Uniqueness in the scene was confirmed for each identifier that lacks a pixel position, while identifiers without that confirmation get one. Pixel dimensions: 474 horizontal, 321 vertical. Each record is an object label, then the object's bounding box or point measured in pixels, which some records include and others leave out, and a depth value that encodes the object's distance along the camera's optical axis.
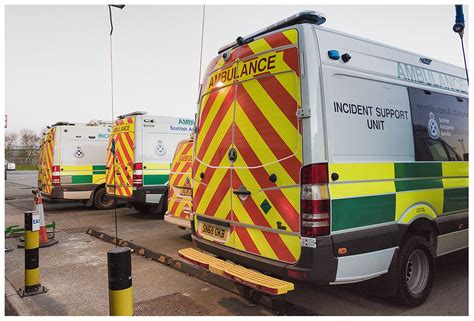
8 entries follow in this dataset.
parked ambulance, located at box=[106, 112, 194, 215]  9.39
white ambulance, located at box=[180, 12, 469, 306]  3.30
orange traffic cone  6.71
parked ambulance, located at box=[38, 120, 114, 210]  11.27
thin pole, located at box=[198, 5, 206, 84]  4.55
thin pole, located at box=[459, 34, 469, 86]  4.49
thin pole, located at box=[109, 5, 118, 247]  3.50
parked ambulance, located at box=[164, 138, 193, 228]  6.36
